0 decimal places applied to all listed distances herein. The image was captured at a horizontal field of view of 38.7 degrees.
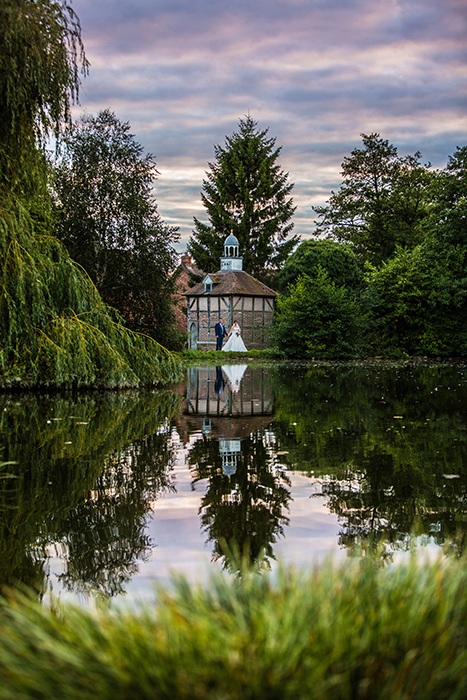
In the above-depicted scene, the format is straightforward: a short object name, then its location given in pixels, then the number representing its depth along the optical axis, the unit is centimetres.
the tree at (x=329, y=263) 3881
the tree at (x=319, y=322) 3103
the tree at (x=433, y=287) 3088
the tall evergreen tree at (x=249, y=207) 5000
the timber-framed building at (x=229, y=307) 4069
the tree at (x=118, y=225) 3200
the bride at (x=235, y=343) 3724
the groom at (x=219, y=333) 3741
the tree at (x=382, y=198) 4662
